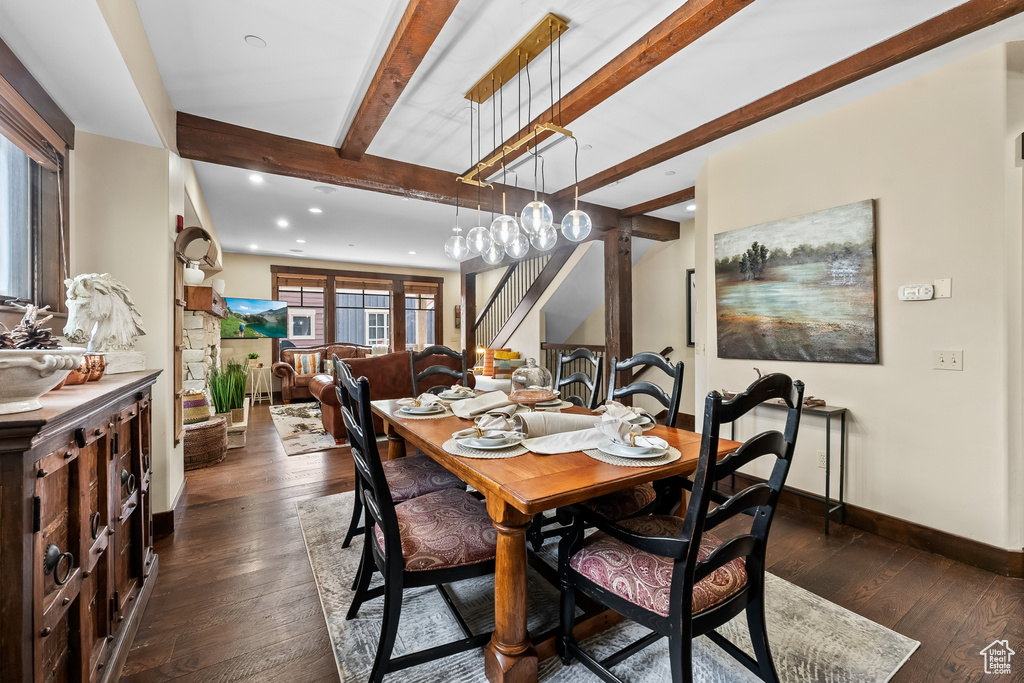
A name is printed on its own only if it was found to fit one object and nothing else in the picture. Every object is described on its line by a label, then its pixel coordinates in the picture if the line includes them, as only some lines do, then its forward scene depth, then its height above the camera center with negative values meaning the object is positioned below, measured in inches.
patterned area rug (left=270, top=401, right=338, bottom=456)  169.5 -41.4
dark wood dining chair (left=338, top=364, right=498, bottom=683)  52.2 -26.3
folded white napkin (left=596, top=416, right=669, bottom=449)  58.2 -13.7
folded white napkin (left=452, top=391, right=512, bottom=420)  80.5 -12.9
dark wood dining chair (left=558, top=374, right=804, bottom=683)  41.2 -25.7
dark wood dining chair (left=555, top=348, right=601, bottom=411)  97.5 -10.0
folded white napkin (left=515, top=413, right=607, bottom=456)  61.2 -14.8
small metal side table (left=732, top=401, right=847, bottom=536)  98.4 -27.2
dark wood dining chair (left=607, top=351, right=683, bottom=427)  81.0 -10.0
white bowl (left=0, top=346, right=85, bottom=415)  37.0 -3.0
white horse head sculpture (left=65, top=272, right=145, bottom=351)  68.5 +4.6
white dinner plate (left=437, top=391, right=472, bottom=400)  97.2 -13.3
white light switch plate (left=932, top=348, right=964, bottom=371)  85.3 -5.3
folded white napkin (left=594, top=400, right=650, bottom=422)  67.2 -12.0
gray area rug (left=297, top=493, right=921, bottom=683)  56.7 -44.2
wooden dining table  46.9 -17.2
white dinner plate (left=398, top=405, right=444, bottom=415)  85.0 -14.2
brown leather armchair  175.9 -19.7
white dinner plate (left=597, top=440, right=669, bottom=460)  55.3 -15.1
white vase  128.7 +20.2
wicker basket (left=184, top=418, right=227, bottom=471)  141.0 -34.2
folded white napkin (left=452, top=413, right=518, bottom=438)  63.5 -13.2
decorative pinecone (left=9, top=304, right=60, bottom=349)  46.9 +0.6
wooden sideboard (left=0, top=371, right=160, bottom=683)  34.9 -20.3
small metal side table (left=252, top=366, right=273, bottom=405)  288.0 -30.8
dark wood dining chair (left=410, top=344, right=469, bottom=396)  115.6 -8.3
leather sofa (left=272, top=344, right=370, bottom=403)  276.4 -27.1
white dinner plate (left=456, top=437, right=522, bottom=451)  58.4 -14.6
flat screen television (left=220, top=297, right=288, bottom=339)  287.9 +13.9
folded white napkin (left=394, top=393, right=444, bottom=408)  88.6 -13.3
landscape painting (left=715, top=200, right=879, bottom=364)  98.6 +11.8
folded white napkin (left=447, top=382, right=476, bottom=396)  99.7 -12.4
